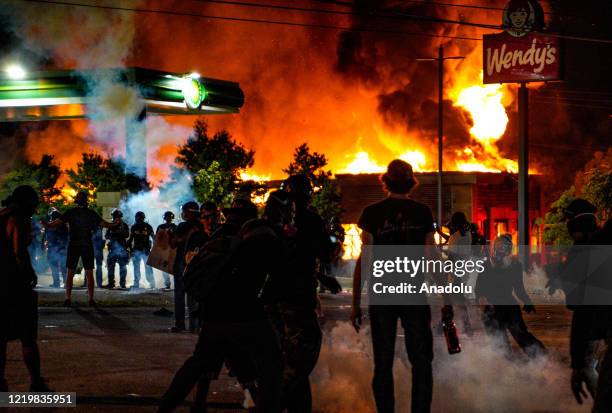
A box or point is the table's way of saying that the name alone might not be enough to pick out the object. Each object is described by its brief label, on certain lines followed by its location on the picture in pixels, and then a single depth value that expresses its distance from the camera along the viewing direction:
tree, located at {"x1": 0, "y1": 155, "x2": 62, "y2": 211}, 55.00
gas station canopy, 26.59
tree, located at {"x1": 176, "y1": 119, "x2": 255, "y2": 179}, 44.91
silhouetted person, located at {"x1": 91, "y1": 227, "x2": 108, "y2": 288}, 19.47
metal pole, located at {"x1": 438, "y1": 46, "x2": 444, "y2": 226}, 31.39
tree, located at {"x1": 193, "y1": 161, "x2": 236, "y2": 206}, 39.66
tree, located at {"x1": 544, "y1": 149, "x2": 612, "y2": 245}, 34.19
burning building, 47.53
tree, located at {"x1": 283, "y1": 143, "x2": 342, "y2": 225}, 41.12
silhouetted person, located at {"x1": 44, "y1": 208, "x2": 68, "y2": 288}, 19.19
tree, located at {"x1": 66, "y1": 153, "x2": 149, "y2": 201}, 49.94
